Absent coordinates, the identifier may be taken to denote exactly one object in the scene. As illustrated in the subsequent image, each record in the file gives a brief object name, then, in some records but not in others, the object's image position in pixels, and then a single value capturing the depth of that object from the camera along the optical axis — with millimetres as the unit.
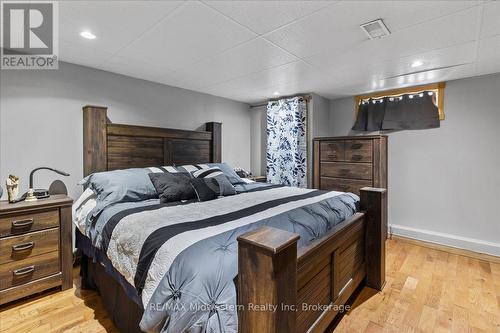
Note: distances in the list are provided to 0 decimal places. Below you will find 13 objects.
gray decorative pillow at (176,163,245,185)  2900
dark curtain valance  3357
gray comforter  1015
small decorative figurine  2096
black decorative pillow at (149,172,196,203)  2256
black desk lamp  2174
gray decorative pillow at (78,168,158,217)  2143
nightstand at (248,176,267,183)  4066
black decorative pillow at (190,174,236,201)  2357
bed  968
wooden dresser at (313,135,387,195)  3326
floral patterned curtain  3939
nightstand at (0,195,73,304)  1944
